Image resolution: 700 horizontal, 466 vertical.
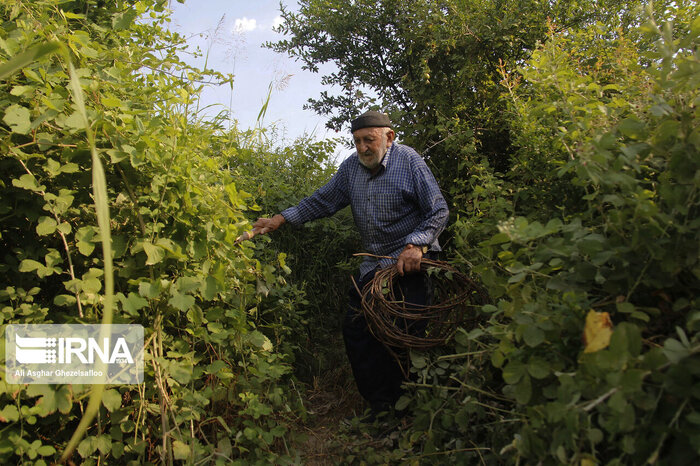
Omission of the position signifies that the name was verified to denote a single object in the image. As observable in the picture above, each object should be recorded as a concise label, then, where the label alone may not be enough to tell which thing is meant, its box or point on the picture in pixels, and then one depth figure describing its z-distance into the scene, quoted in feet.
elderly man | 9.91
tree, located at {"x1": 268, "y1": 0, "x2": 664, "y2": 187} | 12.37
